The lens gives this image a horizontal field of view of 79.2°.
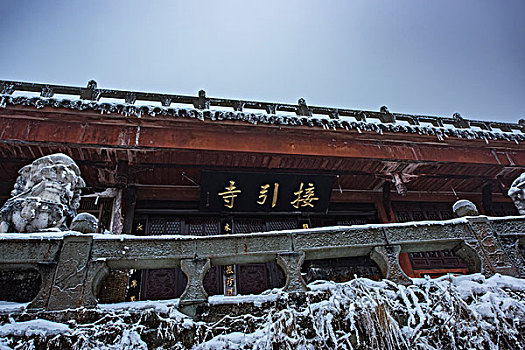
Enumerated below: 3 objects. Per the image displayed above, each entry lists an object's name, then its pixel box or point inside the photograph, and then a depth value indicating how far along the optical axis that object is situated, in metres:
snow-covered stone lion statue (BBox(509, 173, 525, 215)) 5.71
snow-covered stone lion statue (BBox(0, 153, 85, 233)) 3.94
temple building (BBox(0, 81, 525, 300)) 6.11
